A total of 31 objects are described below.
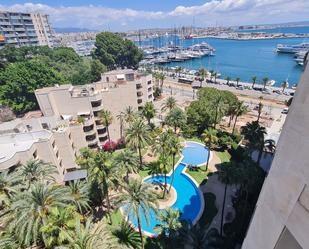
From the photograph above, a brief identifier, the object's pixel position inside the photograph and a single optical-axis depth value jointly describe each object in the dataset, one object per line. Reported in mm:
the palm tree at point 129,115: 51656
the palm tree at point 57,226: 19969
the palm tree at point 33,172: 29000
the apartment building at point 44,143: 33156
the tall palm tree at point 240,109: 53781
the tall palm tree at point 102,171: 28394
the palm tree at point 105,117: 49219
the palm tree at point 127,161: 35406
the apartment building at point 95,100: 48781
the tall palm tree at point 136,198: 24453
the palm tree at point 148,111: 53531
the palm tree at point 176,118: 51594
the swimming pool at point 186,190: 34094
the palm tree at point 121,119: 55181
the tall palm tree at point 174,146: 35781
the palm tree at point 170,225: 25697
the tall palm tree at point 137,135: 41281
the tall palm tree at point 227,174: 29078
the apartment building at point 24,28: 117875
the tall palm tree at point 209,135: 41406
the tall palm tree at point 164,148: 36375
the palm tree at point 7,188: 25306
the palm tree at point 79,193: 27877
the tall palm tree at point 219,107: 51434
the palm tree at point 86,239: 19812
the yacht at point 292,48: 157700
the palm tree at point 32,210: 21172
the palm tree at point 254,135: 40375
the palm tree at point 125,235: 28094
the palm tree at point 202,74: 103575
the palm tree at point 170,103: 61406
